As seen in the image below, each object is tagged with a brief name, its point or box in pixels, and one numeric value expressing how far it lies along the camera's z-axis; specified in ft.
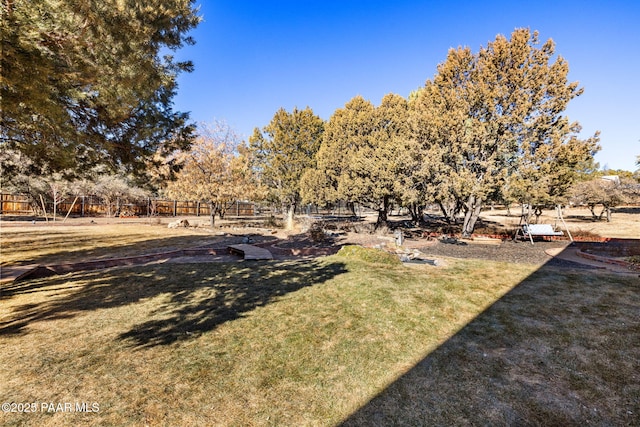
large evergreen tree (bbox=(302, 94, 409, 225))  60.85
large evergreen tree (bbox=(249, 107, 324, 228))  100.01
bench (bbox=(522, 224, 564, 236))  48.52
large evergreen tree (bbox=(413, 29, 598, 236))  48.91
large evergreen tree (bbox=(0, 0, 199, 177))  12.33
